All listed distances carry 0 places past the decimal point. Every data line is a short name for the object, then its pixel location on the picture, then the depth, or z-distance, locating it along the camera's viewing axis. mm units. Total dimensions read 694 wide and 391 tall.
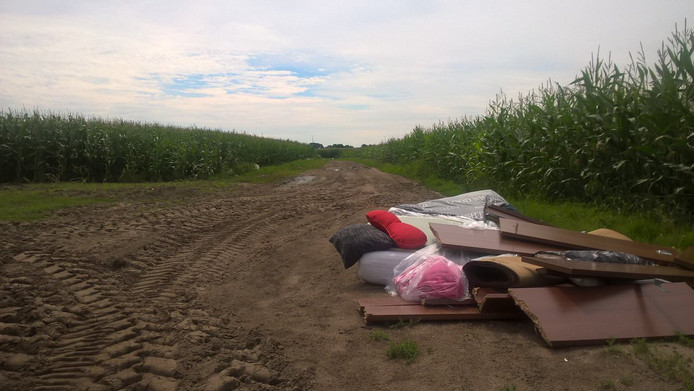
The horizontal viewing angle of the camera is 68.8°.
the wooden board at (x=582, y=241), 5055
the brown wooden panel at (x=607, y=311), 3682
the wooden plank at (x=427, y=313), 4387
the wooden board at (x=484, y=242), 5395
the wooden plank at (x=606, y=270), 4172
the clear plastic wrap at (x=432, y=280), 4719
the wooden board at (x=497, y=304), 4281
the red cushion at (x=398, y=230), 5887
